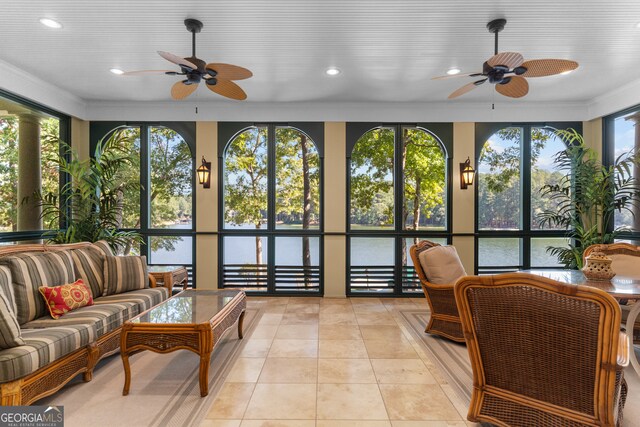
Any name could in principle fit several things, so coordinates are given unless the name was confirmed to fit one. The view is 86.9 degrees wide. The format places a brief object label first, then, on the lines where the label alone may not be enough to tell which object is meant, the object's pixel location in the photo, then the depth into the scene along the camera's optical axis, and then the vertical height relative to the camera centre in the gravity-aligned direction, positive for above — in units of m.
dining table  2.35 -0.57
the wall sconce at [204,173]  5.07 +0.61
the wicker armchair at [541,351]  1.56 -0.71
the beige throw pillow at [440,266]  3.60 -0.58
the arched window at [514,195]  5.35 +0.28
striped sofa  2.11 -0.84
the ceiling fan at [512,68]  2.75 +1.24
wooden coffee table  2.41 -0.88
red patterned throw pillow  2.80 -0.72
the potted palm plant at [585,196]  4.52 +0.24
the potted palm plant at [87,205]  4.45 +0.12
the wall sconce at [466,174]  5.04 +0.58
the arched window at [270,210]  5.45 +0.05
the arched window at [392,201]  5.41 +0.20
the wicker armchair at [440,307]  3.41 -0.98
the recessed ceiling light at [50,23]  2.96 +1.70
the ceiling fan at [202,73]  2.91 +1.26
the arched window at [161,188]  5.39 +0.41
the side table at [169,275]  4.11 -0.76
